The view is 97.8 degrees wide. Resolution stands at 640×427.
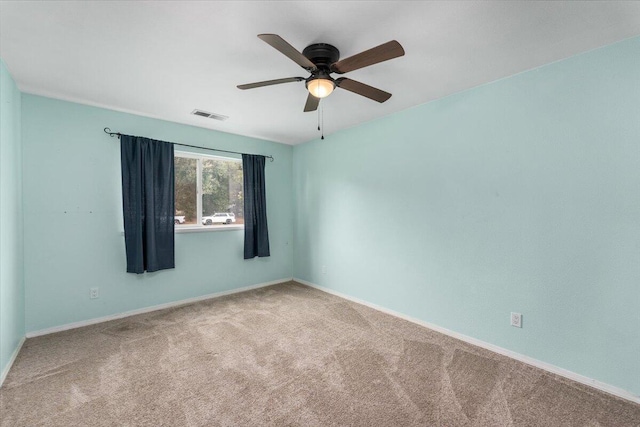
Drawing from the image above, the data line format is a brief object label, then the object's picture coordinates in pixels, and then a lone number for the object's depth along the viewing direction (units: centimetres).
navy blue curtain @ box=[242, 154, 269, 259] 428
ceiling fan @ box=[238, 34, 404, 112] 165
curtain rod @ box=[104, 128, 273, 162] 316
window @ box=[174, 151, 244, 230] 380
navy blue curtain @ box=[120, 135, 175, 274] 322
